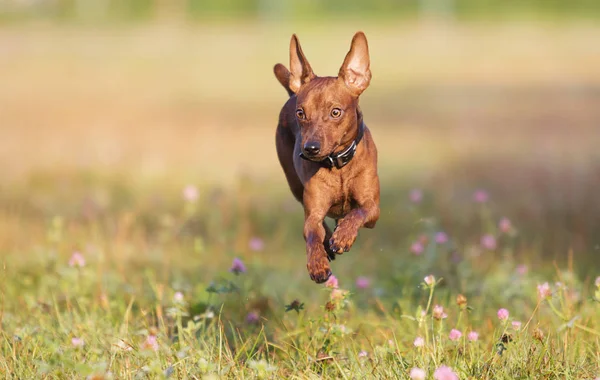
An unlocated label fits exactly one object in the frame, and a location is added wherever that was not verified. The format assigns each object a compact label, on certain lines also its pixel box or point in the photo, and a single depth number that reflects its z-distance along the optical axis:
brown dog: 9.88
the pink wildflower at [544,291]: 9.72
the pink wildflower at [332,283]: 9.46
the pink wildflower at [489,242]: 13.35
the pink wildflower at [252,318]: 11.33
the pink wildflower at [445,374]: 7.38
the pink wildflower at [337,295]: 9.37
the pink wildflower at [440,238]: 11.79
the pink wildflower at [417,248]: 12.09
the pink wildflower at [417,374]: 7.55
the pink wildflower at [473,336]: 9.25
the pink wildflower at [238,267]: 10.52
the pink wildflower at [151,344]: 8.61
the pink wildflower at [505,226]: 12.65
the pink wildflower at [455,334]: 9.21
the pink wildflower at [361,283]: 11.97
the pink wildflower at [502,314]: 9.12
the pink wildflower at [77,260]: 11.34
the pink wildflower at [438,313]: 9.27
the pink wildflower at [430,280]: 9.31
